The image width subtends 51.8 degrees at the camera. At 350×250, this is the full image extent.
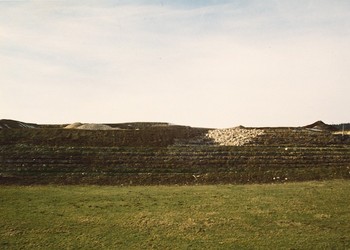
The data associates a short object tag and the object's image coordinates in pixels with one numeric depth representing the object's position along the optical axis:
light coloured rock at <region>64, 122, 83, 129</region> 67.91
